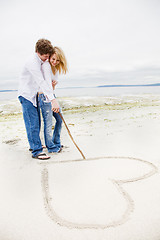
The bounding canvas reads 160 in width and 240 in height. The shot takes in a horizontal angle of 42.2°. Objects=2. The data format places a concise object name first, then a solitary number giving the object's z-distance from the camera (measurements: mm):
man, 3654
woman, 3789
